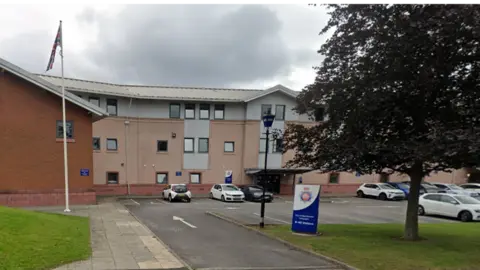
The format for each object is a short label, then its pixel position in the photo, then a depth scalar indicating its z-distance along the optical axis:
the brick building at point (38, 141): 25.83
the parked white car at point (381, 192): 38.97
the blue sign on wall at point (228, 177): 40.44
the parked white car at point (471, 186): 43.10
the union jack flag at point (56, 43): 21.64
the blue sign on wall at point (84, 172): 27.39
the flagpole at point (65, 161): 22.43
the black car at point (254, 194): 35.28
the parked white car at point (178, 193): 33.31
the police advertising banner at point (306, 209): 14.32
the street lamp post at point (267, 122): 16.28
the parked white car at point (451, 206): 23.77
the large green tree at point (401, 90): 10.62
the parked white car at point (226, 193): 34.22
